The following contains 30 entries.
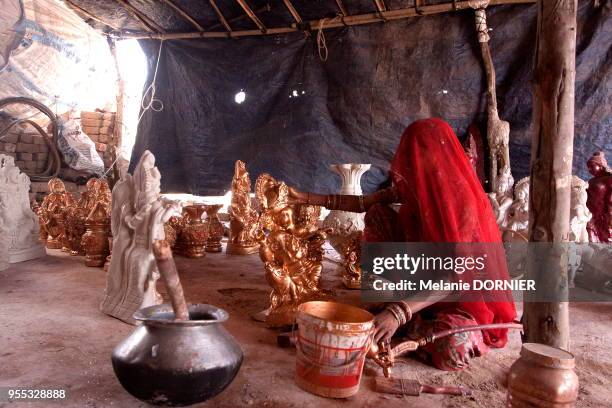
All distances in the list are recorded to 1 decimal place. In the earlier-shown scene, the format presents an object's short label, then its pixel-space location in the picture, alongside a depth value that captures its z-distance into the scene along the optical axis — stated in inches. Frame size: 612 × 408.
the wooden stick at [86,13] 233.8
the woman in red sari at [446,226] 91.4
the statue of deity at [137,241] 111.8
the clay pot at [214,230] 220.5
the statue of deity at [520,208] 183.3
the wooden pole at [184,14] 224.0
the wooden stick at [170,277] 64.9
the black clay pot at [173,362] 61.3
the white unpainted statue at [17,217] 171.5
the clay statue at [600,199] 185.2
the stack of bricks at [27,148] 286.0
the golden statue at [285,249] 114.7
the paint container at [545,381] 60.4
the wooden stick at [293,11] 219.5
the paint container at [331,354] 73.7
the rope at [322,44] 229.4
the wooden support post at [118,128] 317.4
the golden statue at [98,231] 170.4
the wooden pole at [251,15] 221.4
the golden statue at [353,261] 157.4
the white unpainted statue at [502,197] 188.2
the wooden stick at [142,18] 229.7
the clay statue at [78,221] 188.9
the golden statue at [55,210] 206.2
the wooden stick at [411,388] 79.0
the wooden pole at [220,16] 225.7
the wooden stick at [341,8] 215.8
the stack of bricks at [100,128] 340.2
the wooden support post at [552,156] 87.0
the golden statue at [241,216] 221.6
